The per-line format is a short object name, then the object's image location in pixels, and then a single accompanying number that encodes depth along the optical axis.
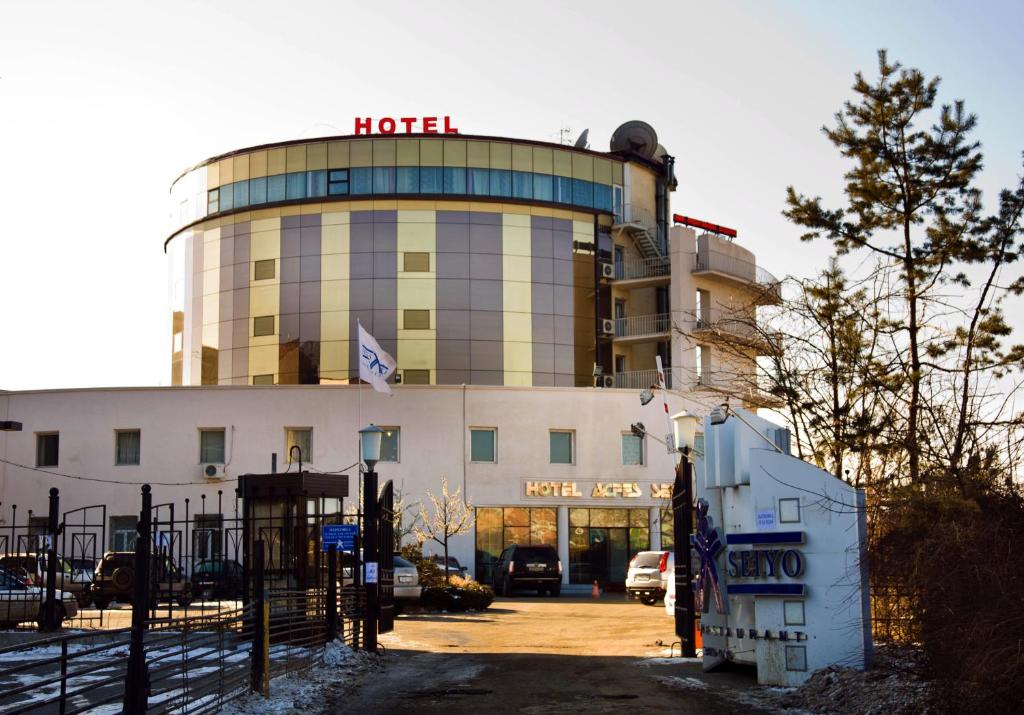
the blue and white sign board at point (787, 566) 16.16
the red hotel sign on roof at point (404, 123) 62.97
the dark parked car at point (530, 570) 45.91
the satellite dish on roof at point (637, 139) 67.44
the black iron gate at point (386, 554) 23.25
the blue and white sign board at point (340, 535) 20.31
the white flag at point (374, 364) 43.34
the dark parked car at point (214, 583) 18.33
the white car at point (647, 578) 40.09
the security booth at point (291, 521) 22.39
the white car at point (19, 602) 25.34
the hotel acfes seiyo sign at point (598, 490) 54.47
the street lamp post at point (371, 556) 21.03
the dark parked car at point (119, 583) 33.63
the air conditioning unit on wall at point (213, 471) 52.84
